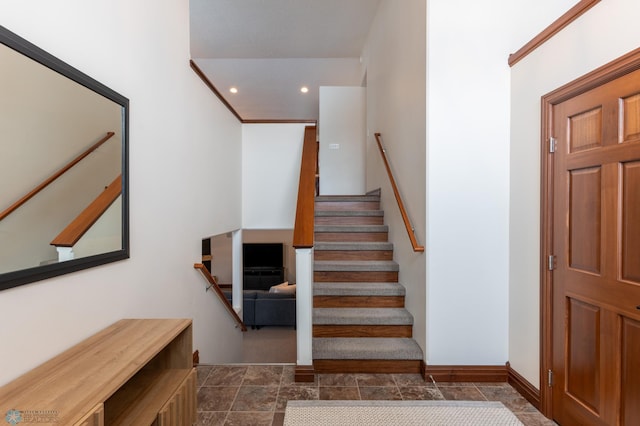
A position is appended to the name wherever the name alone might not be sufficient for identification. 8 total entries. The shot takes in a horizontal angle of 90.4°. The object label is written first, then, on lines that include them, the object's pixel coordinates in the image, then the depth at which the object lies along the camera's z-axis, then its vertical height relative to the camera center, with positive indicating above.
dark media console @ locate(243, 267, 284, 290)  9.13 -1.87
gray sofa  6.35 -2.00
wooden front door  1.55 -0.24
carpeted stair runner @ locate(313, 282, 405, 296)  3.10 -0.78
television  9.16 -1.30
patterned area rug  1.95 -1.30
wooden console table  1.04 -0.64
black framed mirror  1.19 +0.20
